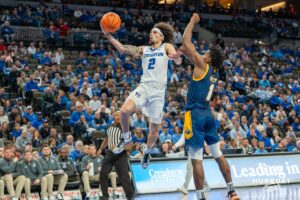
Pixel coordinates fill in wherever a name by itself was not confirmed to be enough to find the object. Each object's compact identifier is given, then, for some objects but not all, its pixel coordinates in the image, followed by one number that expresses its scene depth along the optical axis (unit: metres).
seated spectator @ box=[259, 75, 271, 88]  27.11
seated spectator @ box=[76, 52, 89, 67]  23.76
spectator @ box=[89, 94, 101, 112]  19.27
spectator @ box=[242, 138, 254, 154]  17.35
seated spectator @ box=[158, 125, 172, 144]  18.29
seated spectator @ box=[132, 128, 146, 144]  17.48
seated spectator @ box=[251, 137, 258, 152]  18.80
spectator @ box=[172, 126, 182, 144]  18.39
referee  11.07
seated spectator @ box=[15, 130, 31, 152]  15.73
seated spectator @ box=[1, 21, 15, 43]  24.17
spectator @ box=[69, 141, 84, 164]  15.71
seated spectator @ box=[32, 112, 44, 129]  17.42
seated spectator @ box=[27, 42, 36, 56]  22.88
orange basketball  9.53
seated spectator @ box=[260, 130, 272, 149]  20.49
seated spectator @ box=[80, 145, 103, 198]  14.49
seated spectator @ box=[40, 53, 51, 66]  22.19
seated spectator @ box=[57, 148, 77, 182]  14.58
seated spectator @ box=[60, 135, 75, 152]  16.12
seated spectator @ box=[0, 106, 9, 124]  16.96
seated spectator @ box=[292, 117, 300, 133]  23.89
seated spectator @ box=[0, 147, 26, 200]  13.30
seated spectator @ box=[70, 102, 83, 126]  18.03
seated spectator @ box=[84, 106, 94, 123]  18.20
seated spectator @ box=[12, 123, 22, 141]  16.33
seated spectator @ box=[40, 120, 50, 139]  16.99
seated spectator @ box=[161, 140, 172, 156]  16.48
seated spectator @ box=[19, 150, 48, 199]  13.78
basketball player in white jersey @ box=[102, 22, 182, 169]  9.41
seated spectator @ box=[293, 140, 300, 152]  19.33
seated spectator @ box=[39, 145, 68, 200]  13.94
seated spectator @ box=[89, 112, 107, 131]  18.05
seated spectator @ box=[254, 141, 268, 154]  18.16
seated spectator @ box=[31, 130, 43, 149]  16.05
